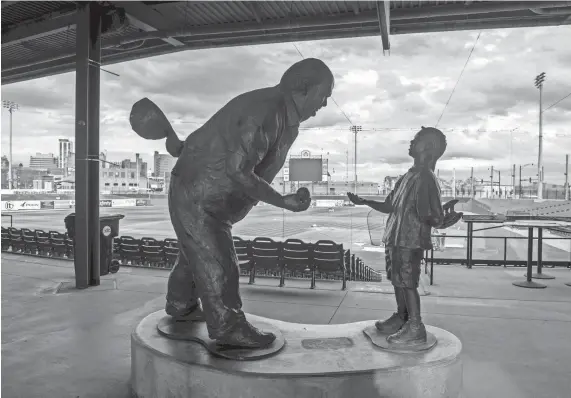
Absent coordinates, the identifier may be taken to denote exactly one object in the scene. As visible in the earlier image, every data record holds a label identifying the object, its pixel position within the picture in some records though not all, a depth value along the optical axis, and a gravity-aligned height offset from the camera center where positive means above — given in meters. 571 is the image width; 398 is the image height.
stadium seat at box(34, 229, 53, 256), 10.84 -1.43
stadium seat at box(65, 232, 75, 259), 10.56 -1.49
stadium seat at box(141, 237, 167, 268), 9.38 -1.42
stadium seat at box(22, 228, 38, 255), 11.05 -1.43
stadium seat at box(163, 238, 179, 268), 9.11 -1.35
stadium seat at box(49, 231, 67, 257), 10.68 -1.42
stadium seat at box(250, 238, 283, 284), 7.60 -1.21
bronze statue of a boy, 2.93 -0.22
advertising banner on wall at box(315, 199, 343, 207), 57.19 -1.82
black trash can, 8.41 -1.09
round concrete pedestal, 2.52 -1.12
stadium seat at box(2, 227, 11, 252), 11.65 -1.47
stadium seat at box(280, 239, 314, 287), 7.39 -1.19
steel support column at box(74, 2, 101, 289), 7.46 +0.80
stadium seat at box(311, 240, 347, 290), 7.29 -1.23
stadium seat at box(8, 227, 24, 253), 11.21 -1.41
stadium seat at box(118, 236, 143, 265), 9.71 -1.43
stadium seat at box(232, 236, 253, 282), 7.57 -1.20
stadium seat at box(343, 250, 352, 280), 9.12 -1.50
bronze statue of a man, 2.69 +0.05
